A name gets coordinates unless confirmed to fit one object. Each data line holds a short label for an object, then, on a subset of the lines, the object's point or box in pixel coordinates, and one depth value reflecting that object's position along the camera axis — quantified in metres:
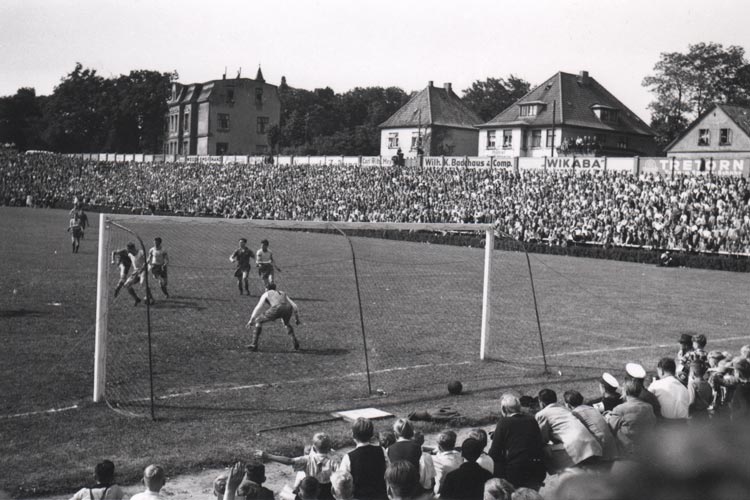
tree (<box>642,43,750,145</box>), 76.19
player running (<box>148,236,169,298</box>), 20.20
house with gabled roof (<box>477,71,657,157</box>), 71.25
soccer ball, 11.80
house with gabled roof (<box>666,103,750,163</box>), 61.07
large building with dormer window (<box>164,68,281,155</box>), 96.31
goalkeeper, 14.34
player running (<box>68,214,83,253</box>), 30.47
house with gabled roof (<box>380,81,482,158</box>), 80.31
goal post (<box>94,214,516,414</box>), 12.23
